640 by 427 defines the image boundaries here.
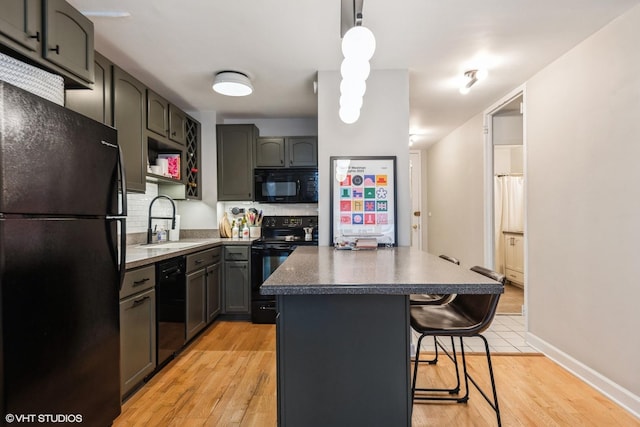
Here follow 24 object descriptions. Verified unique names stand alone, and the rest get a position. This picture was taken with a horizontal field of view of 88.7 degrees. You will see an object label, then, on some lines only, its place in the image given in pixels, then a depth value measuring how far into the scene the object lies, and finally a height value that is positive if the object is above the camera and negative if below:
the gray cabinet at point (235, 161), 3.85 +0.62
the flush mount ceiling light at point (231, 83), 2.75 +1.11
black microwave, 3.82 +0.32
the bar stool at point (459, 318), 1.55 -0.56
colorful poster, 2.71 +0.13
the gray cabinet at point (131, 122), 2.38 +0.71
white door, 6.45 +0.41
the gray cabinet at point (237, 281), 3.56 -0.73
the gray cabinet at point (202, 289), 2.82 -0.71
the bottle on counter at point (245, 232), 3.96 -0.22
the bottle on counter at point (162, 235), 3.33 -0.22
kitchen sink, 2.88 -0.29
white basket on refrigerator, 1.47 +0.66
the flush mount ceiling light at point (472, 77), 2.77 +1.18
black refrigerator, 1.22 -0.22
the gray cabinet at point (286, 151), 3.87 +0.74
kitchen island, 1.33 -0.59
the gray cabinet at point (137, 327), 1.96 -0.72
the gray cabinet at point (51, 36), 1.48 +0.90
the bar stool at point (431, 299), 2.06 -0.57
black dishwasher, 2.36 -0.71
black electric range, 3.50 -0.54
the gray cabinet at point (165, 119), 2.83 +0.90
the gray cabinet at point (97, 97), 2.00 +0.76
